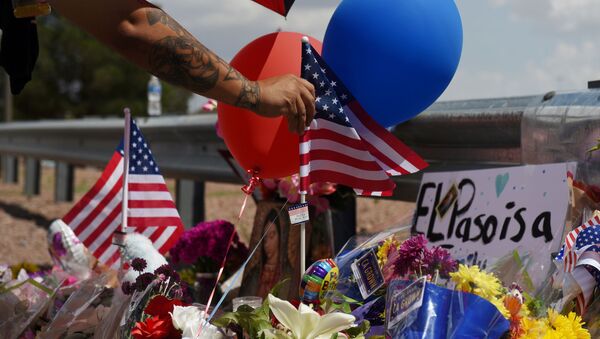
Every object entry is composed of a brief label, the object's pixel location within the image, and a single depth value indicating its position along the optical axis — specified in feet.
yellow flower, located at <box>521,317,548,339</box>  8.23
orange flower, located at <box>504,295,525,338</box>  8.23
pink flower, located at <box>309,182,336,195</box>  13.65
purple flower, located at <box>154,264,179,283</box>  9.73
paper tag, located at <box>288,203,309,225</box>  9.30
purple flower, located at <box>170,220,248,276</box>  14.56
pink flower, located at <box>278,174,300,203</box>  13.21
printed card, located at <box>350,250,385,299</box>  9.68
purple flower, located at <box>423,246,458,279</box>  9.08
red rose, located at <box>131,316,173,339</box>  8.56
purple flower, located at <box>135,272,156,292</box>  9.52
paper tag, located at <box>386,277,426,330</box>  7.91
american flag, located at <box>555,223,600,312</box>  9.01
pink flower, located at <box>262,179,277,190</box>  13.76
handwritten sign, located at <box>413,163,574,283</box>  10.56
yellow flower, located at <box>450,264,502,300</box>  8.26
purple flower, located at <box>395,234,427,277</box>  9.16
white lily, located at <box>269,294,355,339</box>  8.08
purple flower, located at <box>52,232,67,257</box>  15.67
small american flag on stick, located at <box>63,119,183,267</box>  12.66
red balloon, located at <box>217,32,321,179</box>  10.89
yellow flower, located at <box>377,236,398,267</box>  10.42
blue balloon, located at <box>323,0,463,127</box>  10.85
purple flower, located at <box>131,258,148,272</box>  9.87
